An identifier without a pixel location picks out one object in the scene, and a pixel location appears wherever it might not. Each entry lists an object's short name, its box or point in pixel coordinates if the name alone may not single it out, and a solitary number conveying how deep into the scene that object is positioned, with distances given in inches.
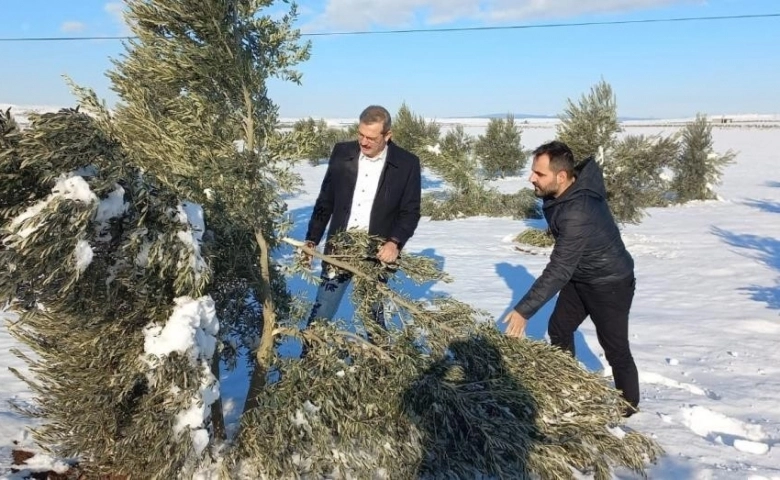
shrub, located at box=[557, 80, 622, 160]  476.1
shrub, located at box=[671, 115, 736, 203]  737.0
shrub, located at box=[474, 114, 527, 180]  1047.0
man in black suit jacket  151.3
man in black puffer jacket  135.6
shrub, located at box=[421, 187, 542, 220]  617.6
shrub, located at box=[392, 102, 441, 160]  1002.9
